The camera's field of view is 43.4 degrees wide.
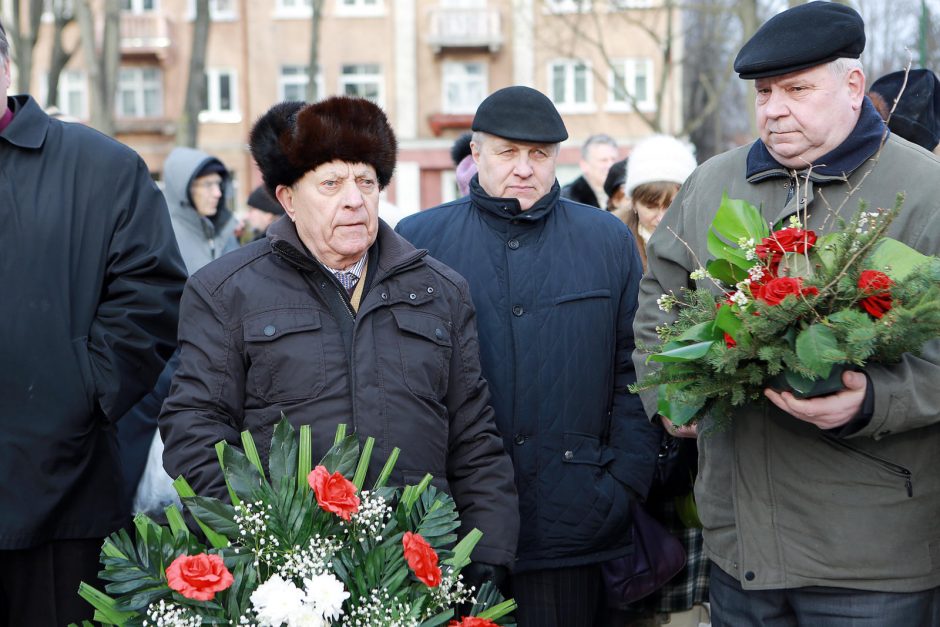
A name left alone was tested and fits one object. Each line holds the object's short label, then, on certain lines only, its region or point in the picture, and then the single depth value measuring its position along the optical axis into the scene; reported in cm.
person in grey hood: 768
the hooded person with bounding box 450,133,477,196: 599
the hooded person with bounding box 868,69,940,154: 448
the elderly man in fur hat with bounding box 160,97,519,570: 325
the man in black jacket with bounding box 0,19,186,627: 352
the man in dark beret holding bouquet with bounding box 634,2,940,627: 309
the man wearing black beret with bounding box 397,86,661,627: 398
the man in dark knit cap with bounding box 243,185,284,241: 895
